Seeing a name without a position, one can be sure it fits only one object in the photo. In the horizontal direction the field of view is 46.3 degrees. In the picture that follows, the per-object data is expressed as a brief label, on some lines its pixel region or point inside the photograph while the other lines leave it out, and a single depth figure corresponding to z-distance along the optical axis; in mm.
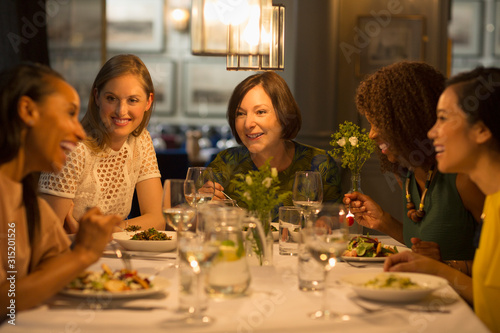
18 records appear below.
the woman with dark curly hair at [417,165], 2072
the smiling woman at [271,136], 2820
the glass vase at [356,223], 2261
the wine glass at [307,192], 1966
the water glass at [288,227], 1955
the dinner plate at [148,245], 1897
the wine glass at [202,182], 2115
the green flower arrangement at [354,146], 2217
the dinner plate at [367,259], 1827
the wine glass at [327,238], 1347
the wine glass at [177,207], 1649
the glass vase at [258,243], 1766
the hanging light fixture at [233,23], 2557
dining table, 1175
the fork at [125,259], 1605
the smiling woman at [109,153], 2451
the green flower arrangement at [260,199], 1746
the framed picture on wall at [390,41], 5059
